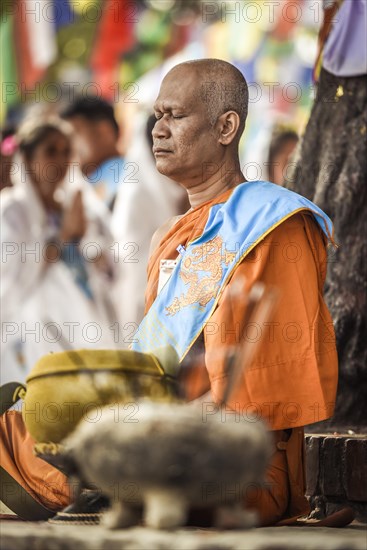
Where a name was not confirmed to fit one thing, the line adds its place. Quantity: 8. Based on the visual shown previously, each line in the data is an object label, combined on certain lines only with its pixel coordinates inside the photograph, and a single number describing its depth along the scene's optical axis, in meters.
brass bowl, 4.83
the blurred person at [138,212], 16.18
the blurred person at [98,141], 18.08
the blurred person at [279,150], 16.78
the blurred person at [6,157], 15.20
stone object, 3.96
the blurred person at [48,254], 14.78
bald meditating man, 5.73
